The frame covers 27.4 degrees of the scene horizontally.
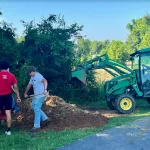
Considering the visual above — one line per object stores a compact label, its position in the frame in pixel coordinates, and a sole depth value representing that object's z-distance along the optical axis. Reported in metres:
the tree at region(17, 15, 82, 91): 14.25
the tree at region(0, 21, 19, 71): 12.99
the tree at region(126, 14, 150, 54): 62.51
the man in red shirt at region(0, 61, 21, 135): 7.98
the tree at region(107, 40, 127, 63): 46.23
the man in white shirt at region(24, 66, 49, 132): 8.40
